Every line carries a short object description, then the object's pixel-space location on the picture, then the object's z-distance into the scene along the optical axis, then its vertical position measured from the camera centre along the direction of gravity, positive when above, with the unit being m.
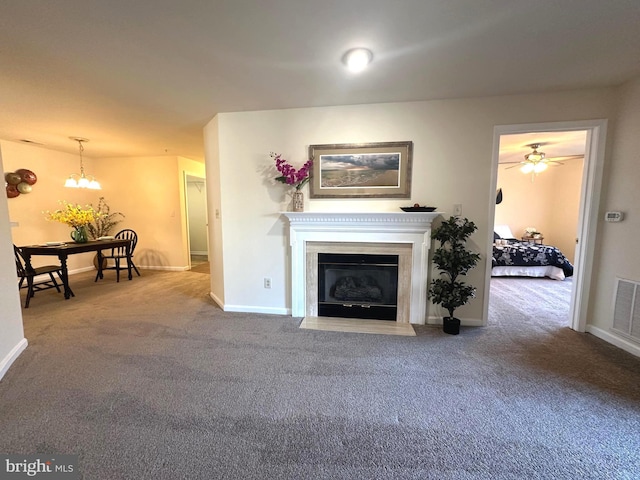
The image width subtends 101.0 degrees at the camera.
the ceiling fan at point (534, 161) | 4.54 +0.93
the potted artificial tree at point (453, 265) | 2.52 -0.50
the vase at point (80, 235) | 3.95 -0.33
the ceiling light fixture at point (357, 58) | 1.84 +1.12
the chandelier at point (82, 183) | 3.95 +0.46
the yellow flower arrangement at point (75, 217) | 3.84 -0.06
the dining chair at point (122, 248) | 4.61 -0.61
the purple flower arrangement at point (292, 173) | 2.79 +0.42
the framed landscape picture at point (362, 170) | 2.75 +0.46
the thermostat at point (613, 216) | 2.38 -0.03
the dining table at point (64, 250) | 3.42 -0.51
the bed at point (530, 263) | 4.59 -0.87
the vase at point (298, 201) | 2.88 +0.13
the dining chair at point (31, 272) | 3.31 -0.77
